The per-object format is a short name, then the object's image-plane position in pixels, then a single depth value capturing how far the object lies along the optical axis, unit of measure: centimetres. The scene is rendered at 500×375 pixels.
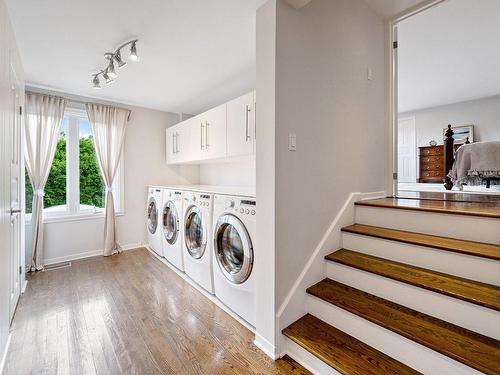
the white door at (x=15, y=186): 192
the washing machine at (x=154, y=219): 349
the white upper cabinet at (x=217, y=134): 230
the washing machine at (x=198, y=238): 237
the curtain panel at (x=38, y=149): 299
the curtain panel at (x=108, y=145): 349
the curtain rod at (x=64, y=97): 305
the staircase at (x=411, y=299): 116
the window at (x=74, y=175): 334
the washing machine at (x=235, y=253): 185
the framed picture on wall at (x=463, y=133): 572
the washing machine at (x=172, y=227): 293
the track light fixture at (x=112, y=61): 206
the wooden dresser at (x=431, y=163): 612
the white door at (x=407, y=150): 671
